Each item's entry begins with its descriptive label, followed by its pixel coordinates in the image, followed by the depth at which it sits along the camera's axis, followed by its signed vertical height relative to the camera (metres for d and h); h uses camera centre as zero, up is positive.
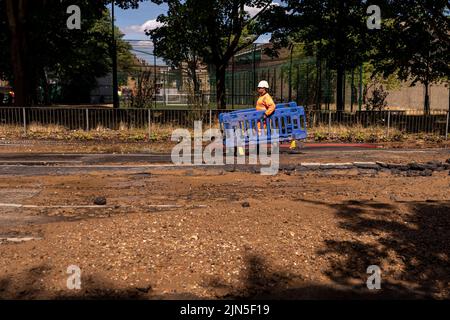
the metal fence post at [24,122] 18.80 -0.49
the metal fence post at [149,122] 18.55 -0.50
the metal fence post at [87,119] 19.01 -0.40
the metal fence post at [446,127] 18.61 -0.72
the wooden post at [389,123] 18.90 -0.58
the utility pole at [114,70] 28.28 +2.38
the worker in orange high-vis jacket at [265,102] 13.41 +0.19
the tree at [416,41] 21.09 +3.04
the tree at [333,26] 23.11 +4.10
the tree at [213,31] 25.22 +4.23
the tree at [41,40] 21.92 +3.60
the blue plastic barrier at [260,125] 13.59 -0.47
